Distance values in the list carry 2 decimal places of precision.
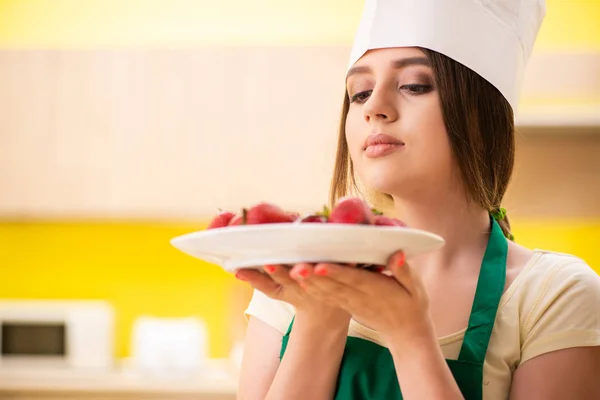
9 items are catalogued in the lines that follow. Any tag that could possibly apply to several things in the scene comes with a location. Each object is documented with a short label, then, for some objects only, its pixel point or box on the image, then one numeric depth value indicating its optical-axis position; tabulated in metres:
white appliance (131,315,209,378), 3.65
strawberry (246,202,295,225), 1.54
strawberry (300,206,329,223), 1.53
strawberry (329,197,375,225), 1.51
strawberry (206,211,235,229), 1.59
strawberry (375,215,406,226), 1.52
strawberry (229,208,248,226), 1.55
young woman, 1.66
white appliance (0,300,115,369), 3.76
